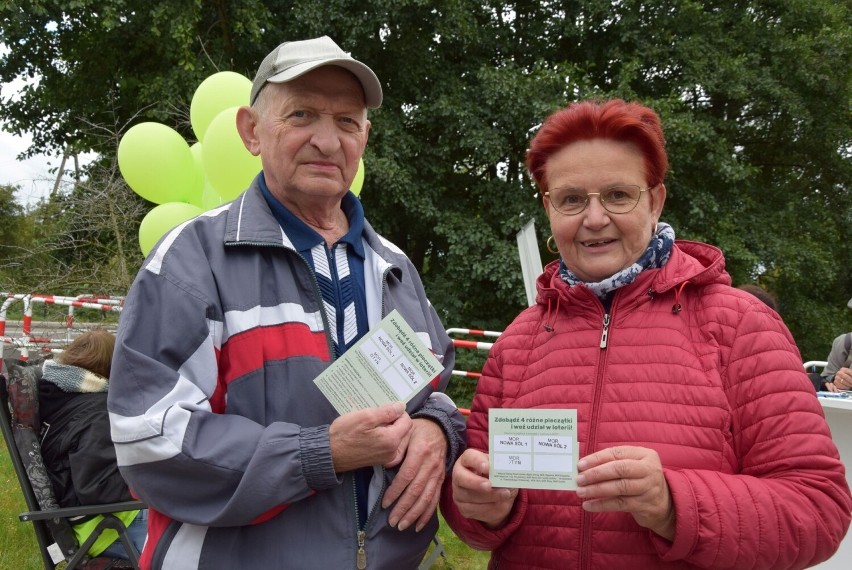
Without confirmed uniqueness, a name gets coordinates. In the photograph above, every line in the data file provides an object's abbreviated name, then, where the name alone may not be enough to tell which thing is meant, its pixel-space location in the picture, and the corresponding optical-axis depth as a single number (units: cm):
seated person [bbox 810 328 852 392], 507
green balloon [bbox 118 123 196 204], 464
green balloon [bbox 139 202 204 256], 460
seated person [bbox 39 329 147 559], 313
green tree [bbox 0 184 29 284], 2259
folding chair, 310
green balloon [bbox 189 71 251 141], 462
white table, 333
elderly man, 141
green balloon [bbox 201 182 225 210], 479
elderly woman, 133
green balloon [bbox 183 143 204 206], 503
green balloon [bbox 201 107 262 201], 392
